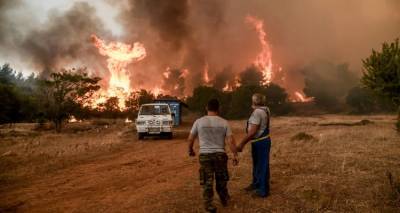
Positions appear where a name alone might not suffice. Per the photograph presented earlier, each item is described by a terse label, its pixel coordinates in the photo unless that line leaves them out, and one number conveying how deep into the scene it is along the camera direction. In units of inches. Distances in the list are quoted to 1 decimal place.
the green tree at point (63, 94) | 1213.7
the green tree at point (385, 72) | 565.0
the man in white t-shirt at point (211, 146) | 258.7
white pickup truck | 858.1
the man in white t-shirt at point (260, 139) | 286.7
